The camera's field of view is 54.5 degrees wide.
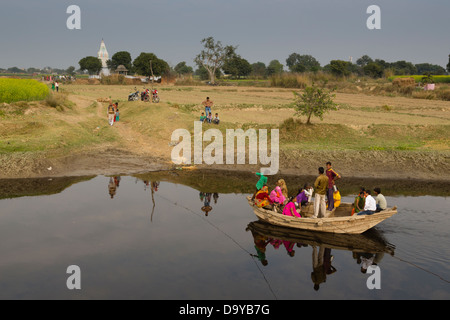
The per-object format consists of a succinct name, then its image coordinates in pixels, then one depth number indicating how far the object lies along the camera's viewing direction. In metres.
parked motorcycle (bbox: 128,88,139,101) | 43.19
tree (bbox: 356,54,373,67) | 188.19
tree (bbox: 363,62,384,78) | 105.81
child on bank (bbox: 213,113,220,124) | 29.77
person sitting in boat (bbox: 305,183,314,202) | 14.98
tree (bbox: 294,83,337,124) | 27.45
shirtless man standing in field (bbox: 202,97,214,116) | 30.00
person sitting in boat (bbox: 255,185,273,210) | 15.16
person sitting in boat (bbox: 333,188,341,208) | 15.09
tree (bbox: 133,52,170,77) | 101.81
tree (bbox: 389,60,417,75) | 147.18
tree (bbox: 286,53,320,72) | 186.12
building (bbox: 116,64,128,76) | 119.45
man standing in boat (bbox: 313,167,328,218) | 13.94
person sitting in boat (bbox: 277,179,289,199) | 15.40
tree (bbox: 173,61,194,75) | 181.75
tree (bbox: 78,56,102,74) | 134.38
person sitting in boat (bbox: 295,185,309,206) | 15.11
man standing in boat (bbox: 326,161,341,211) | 14.58
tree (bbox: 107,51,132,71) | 133.25
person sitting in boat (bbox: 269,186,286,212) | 15.17
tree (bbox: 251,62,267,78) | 138.62
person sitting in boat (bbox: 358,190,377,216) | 13.79
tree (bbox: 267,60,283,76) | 139.62
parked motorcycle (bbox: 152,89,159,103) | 40.91
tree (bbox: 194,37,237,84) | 107.19
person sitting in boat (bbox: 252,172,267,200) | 15.51
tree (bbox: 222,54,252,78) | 118.06
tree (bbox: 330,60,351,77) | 98.19
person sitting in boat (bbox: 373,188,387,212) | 13.93
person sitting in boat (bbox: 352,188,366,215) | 14.24
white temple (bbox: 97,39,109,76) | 139.12
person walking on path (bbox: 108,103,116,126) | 31.83
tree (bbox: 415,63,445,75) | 185.71
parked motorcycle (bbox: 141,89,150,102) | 41.49
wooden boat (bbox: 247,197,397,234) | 13.68
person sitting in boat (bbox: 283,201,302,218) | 14.41
